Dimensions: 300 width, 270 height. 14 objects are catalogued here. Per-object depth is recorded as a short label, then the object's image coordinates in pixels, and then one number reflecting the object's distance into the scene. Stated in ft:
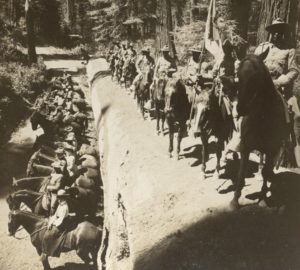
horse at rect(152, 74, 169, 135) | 44.61
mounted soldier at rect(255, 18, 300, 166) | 28.76
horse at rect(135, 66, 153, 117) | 57.82
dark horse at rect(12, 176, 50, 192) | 44.42
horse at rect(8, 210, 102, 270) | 37.70
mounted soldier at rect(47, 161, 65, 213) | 39.65
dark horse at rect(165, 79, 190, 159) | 37.68
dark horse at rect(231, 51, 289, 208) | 23.56
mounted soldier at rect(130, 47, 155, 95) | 58.17
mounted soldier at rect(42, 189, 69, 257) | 37.70
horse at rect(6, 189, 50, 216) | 40.75
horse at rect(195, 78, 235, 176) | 32.50
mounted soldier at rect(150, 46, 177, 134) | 44.60
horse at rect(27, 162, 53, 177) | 47.57
